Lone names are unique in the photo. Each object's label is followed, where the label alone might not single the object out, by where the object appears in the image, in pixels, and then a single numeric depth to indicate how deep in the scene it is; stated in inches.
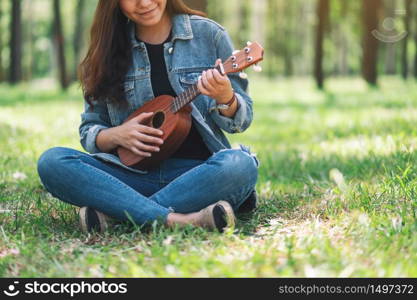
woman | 139.2
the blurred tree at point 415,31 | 1143.7
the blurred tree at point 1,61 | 1340.7
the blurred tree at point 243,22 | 1509.6
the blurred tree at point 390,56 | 1550.2
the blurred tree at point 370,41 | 759.1
